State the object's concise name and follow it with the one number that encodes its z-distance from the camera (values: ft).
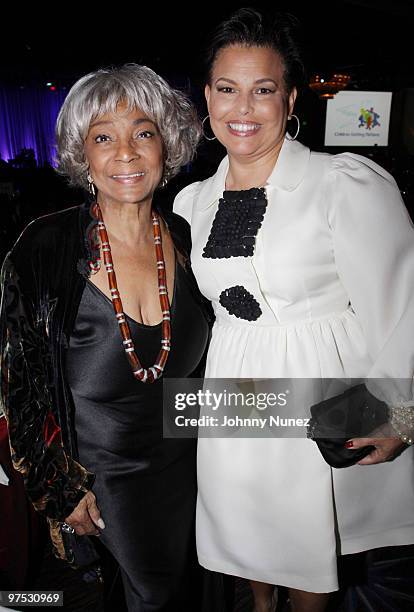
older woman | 4.83
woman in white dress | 4.51
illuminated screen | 50.01
